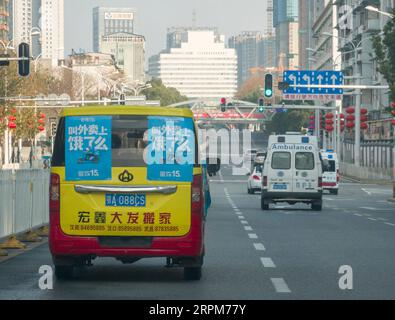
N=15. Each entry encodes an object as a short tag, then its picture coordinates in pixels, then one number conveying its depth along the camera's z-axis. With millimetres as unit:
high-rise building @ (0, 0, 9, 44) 154200
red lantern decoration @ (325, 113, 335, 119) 103162
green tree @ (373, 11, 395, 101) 54031
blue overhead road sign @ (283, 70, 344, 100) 70375
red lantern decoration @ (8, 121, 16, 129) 77581
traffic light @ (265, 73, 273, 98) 57406
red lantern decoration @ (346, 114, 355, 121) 85000
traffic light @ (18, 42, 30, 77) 42719
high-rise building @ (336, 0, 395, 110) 120219
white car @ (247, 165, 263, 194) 58656
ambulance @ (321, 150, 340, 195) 61188
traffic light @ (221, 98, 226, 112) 91875
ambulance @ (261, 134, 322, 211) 40062
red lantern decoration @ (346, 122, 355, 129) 85312
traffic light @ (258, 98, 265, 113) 87131
